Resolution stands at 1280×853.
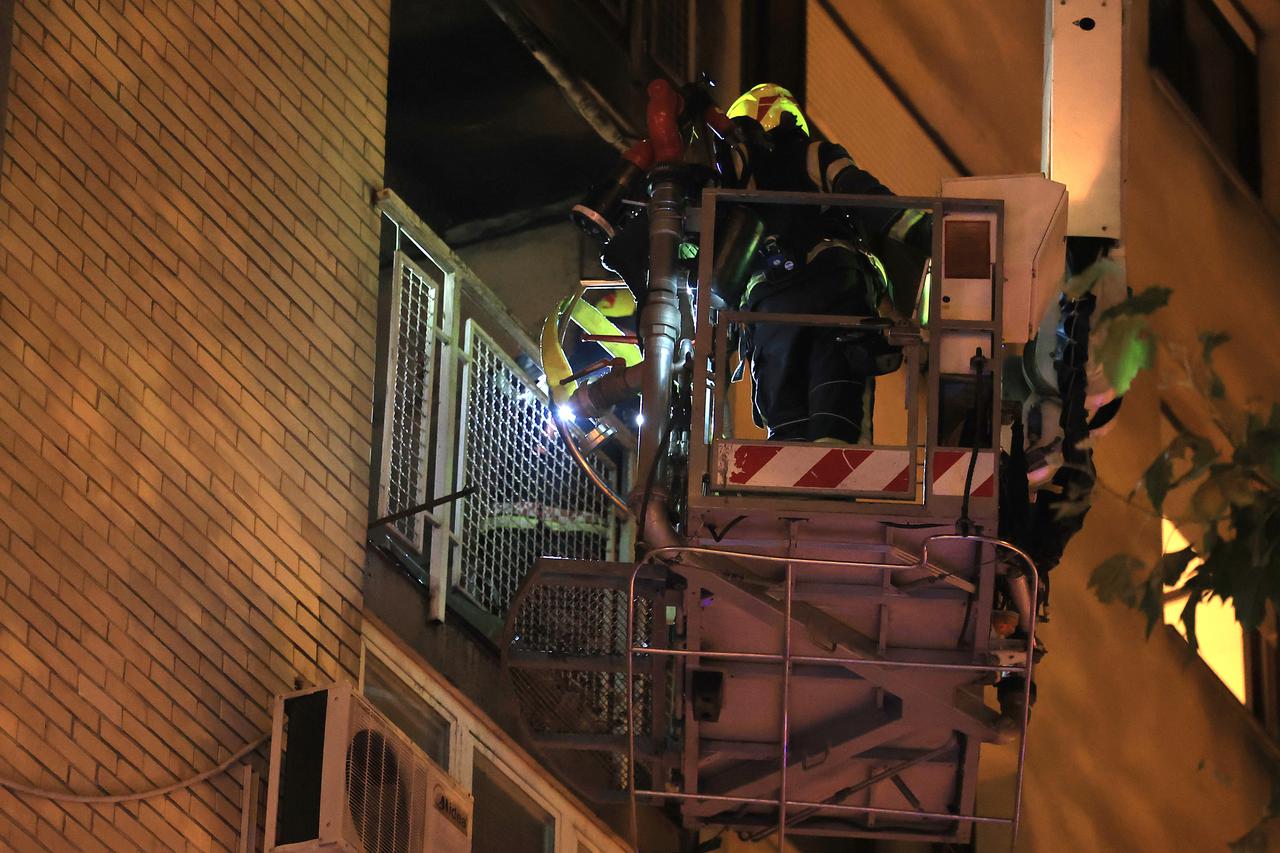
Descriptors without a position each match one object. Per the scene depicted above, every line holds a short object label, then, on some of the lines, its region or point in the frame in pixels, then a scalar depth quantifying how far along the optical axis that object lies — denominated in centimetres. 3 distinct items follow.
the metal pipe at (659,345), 1719
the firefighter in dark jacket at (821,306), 1731
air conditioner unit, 1672
